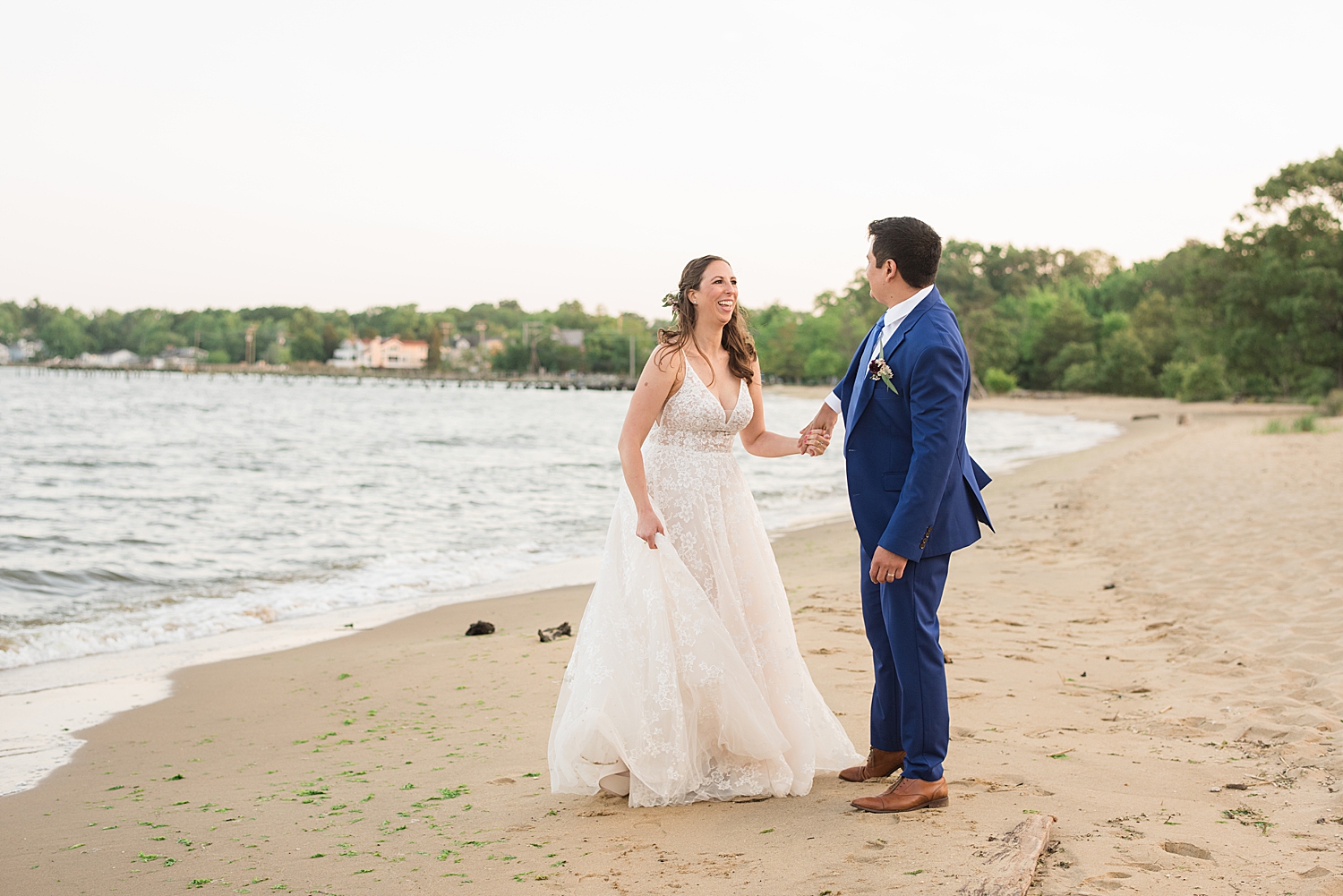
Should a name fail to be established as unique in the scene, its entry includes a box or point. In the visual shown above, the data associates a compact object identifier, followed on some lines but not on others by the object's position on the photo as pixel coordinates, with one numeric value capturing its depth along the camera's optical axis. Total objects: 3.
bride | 3.64
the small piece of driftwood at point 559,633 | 6.95
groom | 3.33
